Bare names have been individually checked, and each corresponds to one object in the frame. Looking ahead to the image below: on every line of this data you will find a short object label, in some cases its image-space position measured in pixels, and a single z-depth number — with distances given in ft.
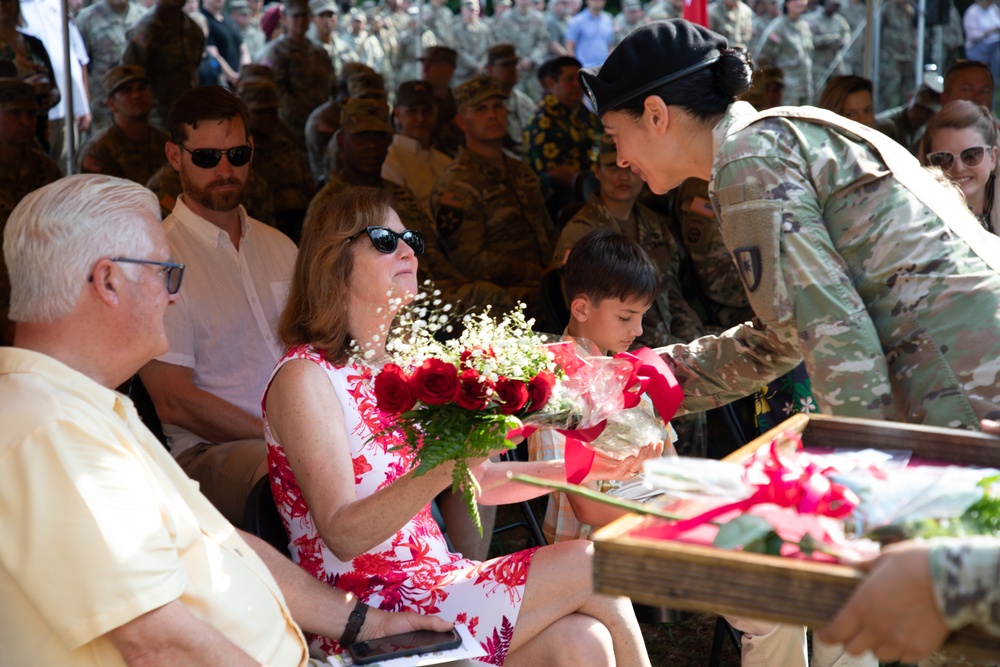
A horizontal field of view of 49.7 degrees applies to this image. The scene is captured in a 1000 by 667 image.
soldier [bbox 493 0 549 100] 58.49
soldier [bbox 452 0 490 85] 59.26
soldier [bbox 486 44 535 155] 37.47
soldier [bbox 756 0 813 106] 54.95
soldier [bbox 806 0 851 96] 57.26
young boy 11.29
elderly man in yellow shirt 5.71
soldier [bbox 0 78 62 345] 19.60
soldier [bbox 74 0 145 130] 37.22
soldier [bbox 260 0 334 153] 35.68
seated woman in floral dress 7.98
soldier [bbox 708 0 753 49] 58.44
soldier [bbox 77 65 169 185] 22.96
